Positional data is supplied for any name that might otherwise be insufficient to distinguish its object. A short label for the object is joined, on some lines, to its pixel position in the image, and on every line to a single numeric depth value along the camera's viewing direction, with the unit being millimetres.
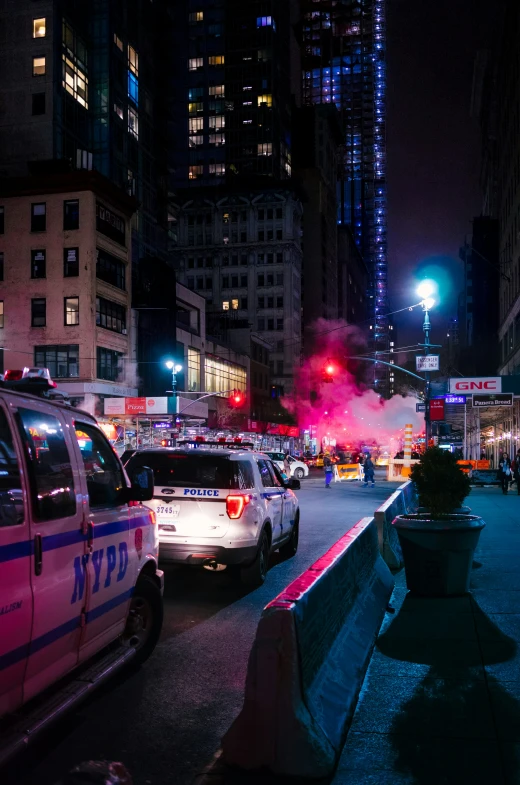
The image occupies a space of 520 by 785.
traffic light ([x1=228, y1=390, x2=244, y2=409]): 51238
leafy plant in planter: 9664
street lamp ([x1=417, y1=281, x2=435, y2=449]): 27422
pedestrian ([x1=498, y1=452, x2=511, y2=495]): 32312
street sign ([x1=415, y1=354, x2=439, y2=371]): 30453
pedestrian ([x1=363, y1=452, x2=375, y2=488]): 38969
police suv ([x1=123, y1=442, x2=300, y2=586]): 9789
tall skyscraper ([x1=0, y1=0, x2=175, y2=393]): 55031
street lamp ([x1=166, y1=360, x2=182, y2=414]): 49969
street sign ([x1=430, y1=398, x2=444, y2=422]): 37156
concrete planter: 8703
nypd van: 4012
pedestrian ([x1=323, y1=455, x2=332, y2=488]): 37906
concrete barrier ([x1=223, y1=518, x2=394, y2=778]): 4020
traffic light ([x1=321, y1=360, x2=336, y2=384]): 33938
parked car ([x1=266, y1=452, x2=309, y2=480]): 49400
